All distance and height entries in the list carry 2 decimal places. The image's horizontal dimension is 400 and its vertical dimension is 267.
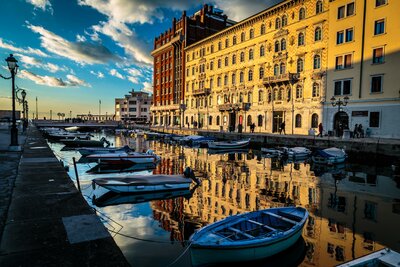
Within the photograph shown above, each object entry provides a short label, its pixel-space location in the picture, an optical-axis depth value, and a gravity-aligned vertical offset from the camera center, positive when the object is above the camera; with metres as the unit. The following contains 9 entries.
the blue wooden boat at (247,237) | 6.25 -2.96
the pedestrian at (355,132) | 34.52 -0.73
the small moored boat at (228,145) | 36.38 -2.96
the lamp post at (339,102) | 35.59 +3.44
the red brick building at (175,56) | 74.06 +20.45
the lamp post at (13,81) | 17.74 +2.73
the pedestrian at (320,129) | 38.09 -0.49
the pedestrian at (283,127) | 43.21 -0.38
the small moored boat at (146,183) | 13.32 -3.24
